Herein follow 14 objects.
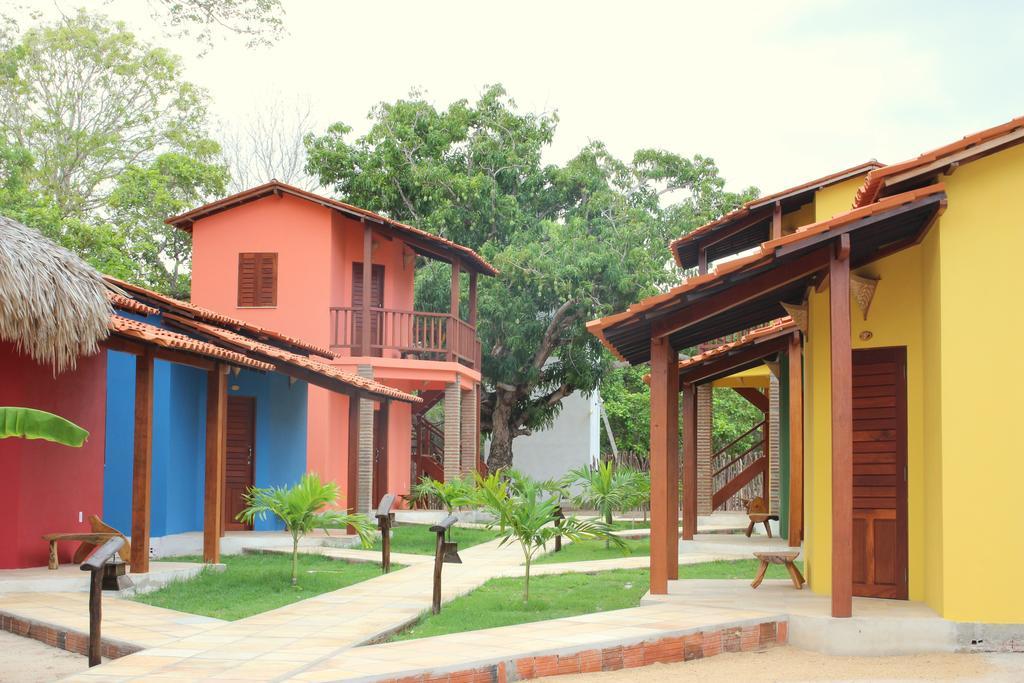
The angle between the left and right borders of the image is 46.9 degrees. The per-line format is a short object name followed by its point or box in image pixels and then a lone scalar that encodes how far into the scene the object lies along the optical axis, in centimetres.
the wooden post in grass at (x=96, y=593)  776
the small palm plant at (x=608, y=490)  1873
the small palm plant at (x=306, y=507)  1219
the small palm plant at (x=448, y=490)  1793
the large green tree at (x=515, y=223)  2728
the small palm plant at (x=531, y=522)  1058
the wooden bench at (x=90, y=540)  1210
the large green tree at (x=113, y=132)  3050
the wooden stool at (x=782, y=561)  1073
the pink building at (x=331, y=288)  2188
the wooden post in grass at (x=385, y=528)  1375
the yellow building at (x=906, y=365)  860
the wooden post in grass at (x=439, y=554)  996
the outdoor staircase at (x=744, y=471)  2189
